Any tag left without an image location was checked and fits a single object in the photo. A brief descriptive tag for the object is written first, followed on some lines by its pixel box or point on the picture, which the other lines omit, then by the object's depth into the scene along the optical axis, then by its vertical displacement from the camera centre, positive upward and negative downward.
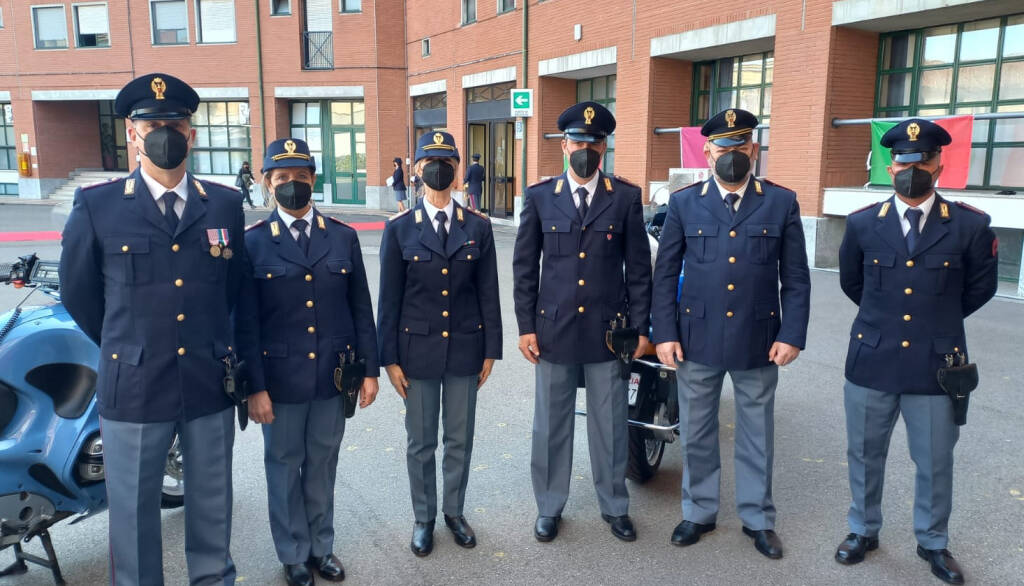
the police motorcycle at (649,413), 4.49 -1.51
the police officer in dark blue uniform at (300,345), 3.49 -0.85
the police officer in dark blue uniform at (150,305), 2.93 -0.57
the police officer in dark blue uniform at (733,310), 3.90 -0.76
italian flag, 10.76 +0.10
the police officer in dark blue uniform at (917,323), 3.67 -0.77
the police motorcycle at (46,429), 3.33 -1.21
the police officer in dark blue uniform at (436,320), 3.89 -0.83
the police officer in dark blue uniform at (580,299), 4.06 -0.74
